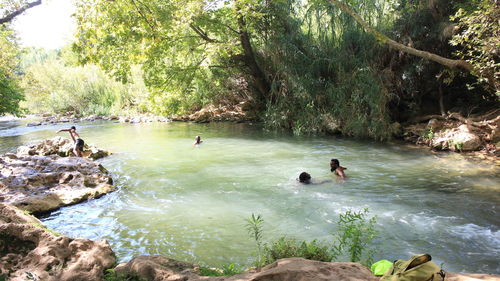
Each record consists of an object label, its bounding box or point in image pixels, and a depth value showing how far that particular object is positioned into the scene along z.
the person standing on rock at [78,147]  11.41
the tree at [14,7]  5.30
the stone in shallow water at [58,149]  11.96
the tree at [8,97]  12.33
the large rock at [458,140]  10.65
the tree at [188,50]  13.63
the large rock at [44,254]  3.09
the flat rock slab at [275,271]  2.68
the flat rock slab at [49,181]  6.78
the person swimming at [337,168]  8.38
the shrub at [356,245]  3.84
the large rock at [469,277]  2.72
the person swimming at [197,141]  14.08
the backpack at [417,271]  2.56
